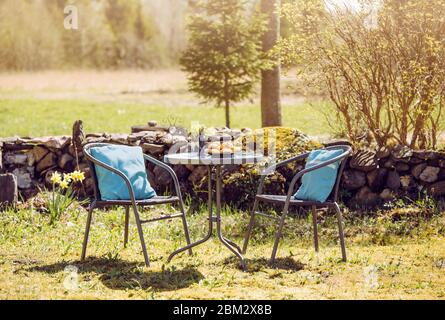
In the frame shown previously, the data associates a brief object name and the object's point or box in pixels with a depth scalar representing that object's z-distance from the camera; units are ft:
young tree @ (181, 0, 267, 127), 36.96
